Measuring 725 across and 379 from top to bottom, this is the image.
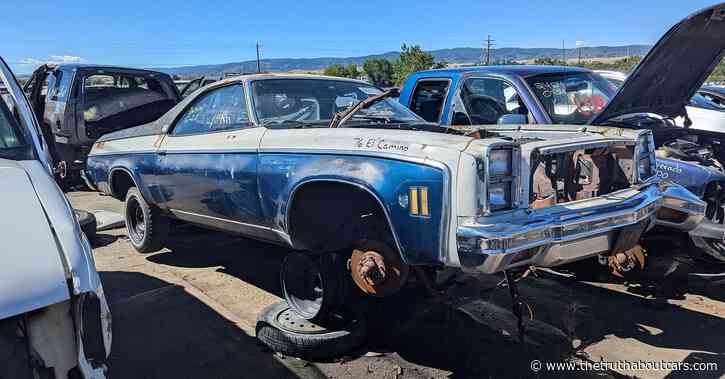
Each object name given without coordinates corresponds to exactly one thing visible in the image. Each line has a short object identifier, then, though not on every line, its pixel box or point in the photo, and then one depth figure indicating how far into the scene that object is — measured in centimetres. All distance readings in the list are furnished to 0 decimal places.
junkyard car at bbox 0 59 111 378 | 192
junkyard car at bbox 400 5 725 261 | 455
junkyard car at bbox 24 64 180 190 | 798
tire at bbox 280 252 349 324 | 361
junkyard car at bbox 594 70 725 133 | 697
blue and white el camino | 281
